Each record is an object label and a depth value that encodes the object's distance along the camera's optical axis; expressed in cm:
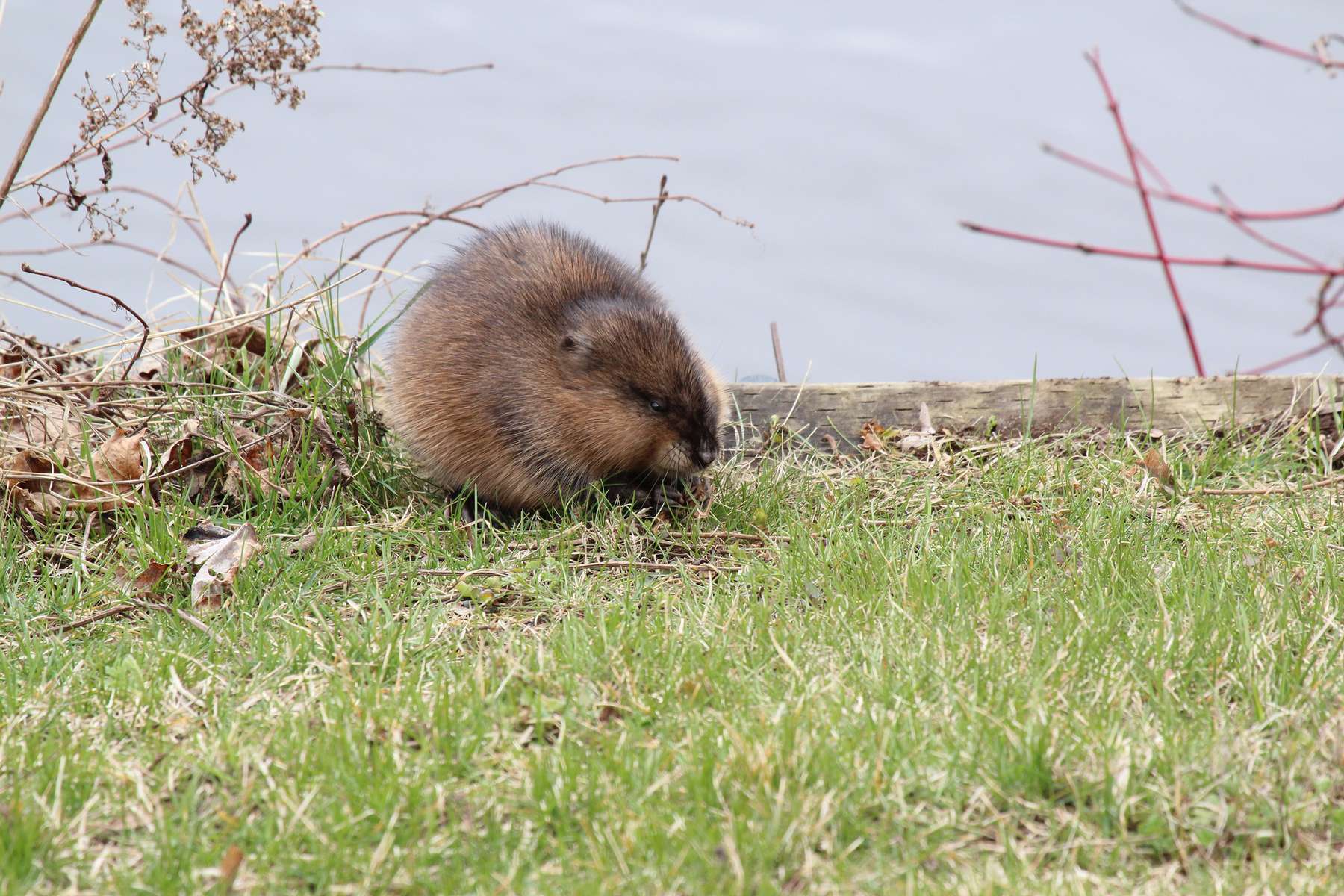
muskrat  1090
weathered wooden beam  1423
